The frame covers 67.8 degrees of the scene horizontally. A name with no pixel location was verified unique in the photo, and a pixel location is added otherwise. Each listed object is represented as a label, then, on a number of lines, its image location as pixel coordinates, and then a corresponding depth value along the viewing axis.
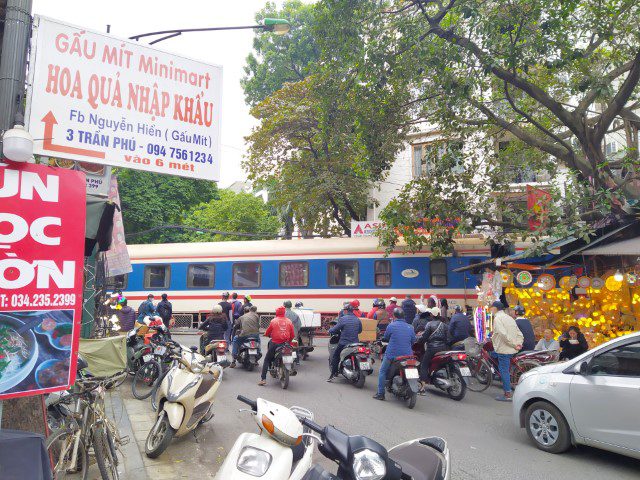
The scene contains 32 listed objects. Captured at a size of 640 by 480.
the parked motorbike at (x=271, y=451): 2.89
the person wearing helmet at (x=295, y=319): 11.00
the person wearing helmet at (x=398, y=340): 7.79
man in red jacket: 8.86
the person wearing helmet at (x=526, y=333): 9.02
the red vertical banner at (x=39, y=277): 3.21
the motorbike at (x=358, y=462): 2.72
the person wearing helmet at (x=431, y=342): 8.62
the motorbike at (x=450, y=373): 8.27
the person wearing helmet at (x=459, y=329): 9.28
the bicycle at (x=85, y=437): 3.97
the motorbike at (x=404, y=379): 7.56
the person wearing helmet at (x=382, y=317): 12.24
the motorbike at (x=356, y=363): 8.99
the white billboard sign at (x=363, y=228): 17.41
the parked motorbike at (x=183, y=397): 5.24
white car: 4.91
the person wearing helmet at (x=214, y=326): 10.20
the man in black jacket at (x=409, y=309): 13.37
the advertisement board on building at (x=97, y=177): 5.07
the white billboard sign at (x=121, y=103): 4.30
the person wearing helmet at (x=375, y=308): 13.06
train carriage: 16.11
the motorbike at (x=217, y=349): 8.93
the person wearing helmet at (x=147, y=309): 11.48
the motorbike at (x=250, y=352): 10.21
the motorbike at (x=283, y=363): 8.77
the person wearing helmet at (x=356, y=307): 12.11
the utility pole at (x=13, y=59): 3.63
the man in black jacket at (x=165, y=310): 12.59
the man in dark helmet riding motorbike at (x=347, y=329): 9.12
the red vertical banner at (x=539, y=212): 10.40
